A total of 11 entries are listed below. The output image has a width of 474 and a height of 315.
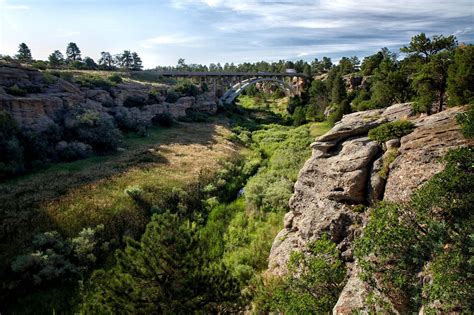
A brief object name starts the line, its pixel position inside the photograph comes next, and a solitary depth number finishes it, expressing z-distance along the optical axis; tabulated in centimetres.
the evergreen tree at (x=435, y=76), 1849
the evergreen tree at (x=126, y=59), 10988
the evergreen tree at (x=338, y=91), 6219
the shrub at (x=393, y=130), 1343
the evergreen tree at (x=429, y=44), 2269
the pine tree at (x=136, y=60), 11219
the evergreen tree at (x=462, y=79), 1457
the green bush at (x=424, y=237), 732
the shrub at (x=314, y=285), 981
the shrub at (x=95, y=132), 3631
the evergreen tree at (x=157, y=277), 968
